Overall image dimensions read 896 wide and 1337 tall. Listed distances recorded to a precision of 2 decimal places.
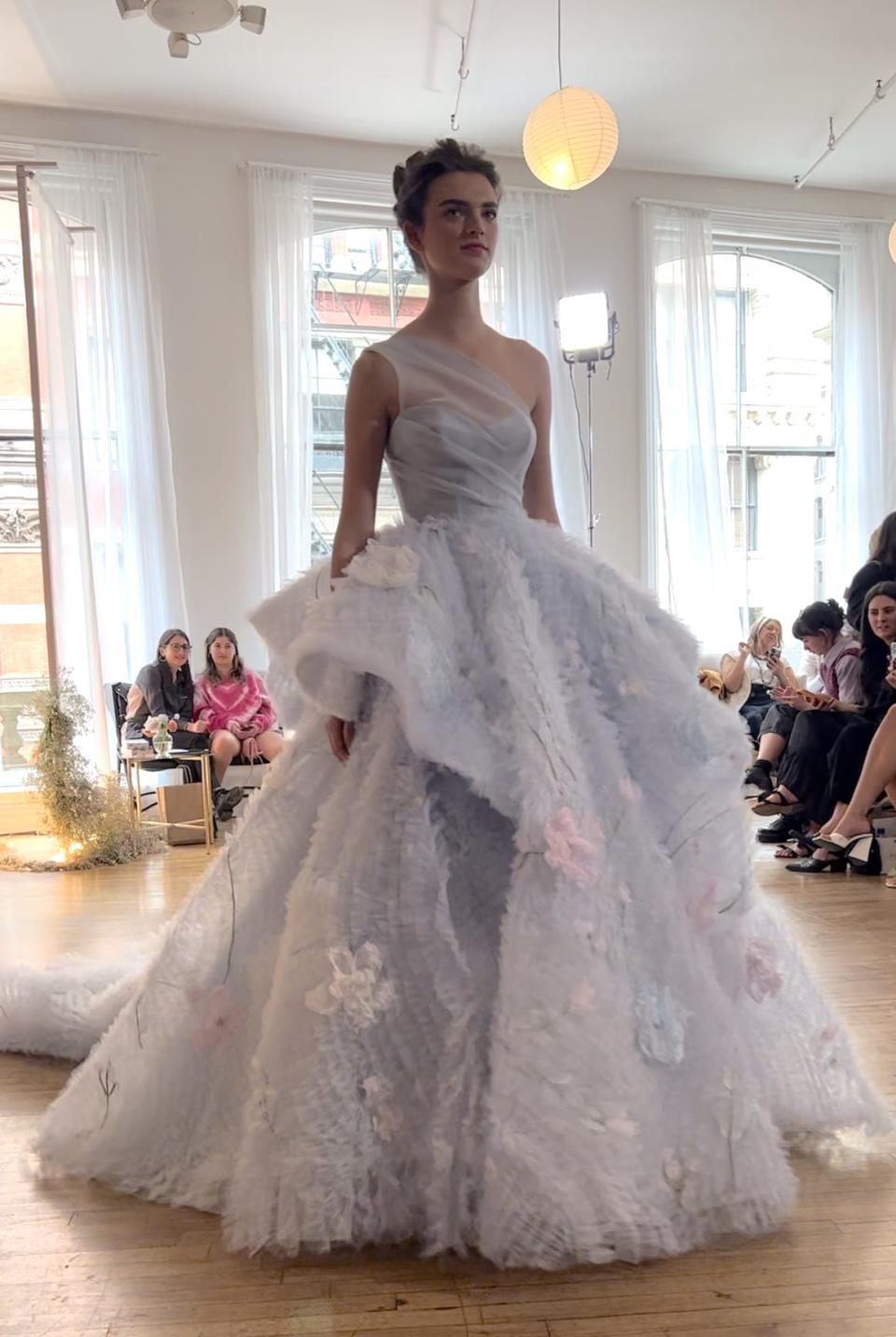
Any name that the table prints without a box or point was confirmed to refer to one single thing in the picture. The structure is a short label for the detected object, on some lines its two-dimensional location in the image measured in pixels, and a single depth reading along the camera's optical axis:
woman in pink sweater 5.48
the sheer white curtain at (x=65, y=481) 5.72
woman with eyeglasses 5.37
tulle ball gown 1.34
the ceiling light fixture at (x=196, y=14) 4.45
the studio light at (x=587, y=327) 5.93
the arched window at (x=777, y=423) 7.53
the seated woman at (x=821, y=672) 4.36
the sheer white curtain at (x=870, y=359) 7.50
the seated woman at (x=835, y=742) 3.98
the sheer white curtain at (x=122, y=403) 6.00
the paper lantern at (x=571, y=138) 4.36
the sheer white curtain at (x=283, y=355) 6.31
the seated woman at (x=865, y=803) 3.85
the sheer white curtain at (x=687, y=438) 7.05
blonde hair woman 5.81
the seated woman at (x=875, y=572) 4.38
